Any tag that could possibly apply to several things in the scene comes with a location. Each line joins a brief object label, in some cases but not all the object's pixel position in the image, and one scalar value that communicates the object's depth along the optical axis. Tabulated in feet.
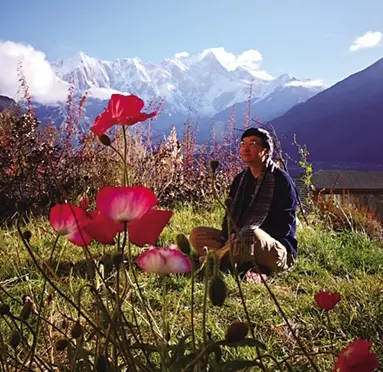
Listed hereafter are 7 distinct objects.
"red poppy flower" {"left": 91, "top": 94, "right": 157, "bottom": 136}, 2.65
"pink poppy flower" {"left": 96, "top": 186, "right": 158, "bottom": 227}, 1.97
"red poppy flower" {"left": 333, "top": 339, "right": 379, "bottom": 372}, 2.06
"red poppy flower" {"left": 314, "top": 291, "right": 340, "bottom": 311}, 3.02
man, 11.67
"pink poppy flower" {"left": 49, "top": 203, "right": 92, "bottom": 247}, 2.33
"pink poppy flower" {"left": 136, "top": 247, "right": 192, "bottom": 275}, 2.28
